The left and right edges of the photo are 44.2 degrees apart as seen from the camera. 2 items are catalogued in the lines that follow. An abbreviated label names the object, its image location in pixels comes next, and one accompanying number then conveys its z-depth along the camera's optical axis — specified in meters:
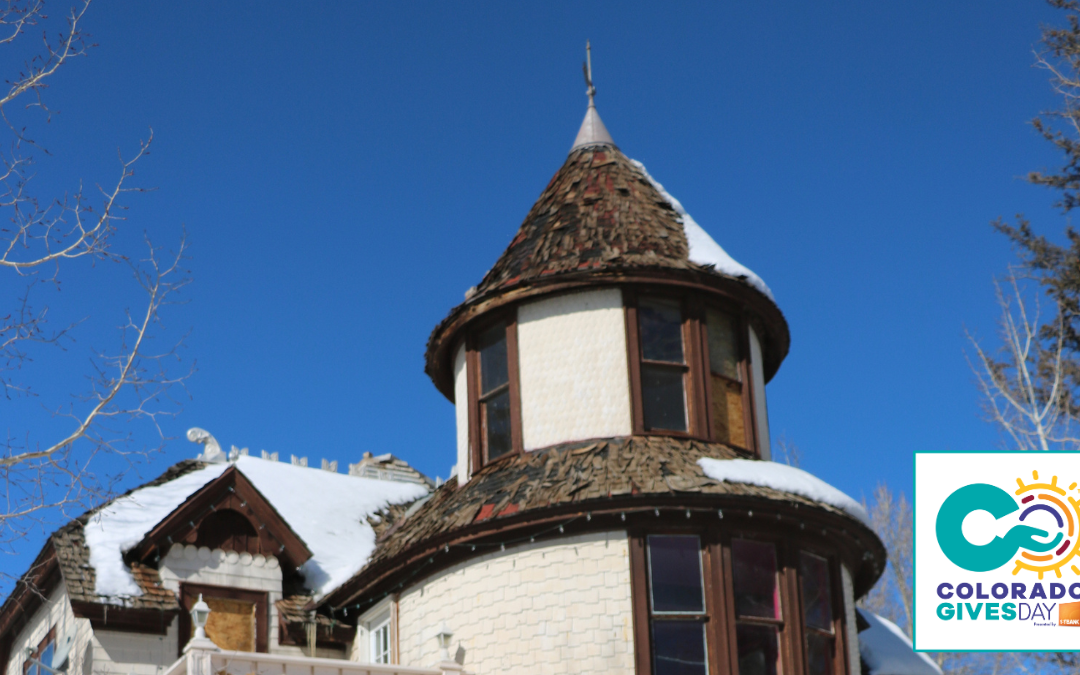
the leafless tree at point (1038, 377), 24.98
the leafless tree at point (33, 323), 13.16
